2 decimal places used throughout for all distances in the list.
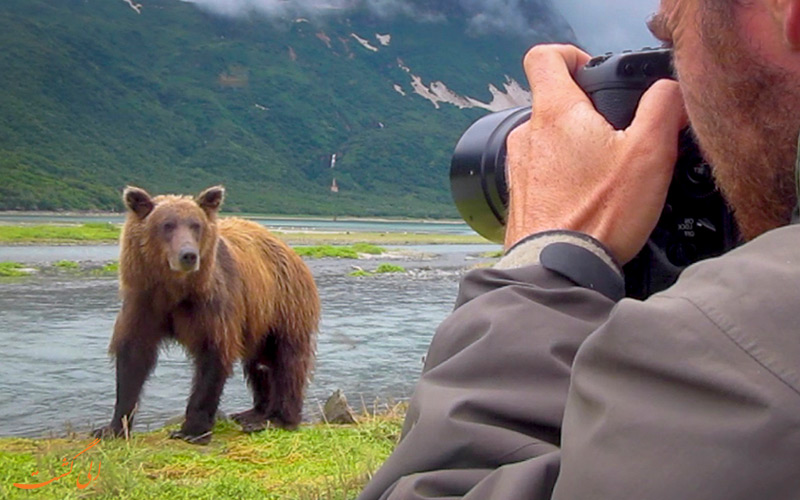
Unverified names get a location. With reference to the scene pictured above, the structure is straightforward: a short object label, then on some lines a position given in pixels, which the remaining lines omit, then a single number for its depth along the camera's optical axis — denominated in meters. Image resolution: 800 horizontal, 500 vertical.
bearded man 0.61
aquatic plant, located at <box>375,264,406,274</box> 18.82
